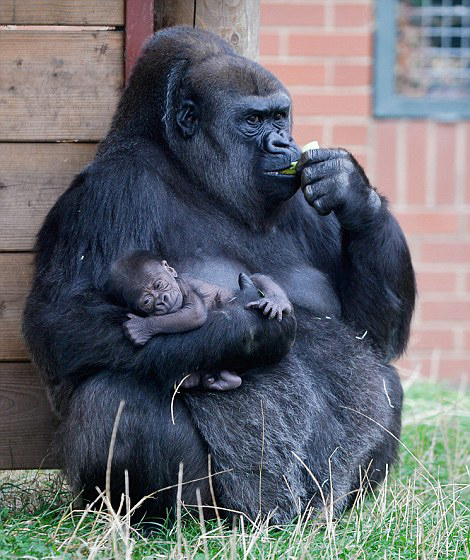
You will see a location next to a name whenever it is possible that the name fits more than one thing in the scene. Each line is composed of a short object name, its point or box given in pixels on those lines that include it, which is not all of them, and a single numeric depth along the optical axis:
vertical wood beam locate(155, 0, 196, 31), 8.72
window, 14.70
